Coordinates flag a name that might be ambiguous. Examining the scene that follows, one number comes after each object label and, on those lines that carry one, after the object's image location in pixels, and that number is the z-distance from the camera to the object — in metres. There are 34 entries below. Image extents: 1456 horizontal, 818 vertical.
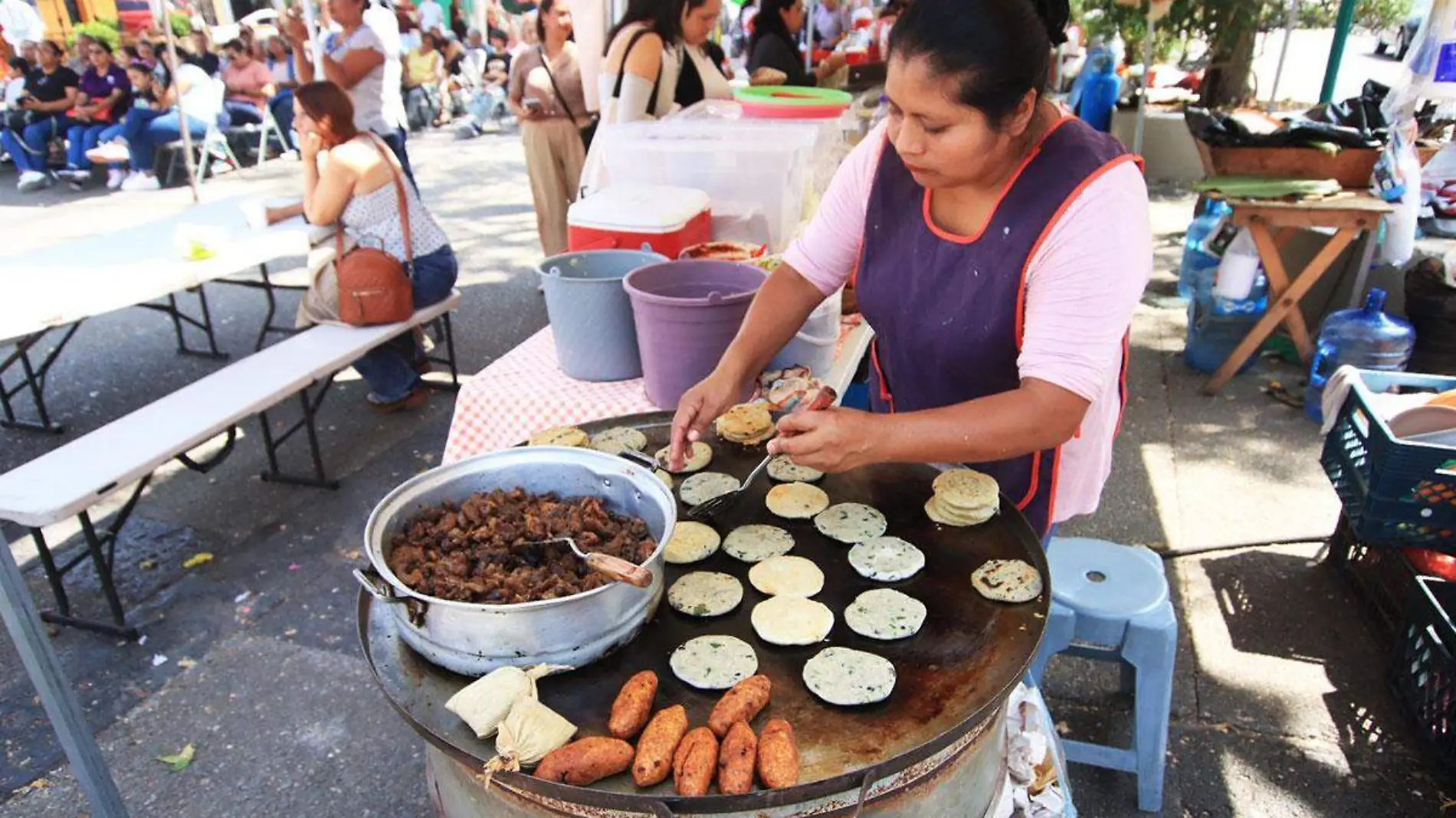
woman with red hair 4.55
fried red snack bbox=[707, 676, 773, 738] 1.25
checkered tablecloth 2.54
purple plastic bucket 2.22
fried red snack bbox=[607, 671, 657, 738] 1.24
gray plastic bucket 2.44
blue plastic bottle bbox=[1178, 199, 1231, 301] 6.08
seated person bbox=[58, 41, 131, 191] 10.55
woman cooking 1.55
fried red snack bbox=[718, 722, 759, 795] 1.14
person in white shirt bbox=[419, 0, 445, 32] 16.30
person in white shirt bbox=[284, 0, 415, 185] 6.34
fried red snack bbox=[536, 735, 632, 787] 1.17
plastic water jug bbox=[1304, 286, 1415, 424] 4.54
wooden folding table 4.63
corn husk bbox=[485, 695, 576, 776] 1.17
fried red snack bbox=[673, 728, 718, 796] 1.15
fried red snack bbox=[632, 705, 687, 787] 1.17
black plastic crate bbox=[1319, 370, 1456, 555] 2.83
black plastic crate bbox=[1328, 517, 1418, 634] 3.13
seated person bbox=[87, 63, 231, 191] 10.22
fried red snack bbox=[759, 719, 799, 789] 1.15
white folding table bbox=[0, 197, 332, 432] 3.94
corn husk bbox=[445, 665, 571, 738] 1.21
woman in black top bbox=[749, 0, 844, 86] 6.59
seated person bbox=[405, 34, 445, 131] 14.29
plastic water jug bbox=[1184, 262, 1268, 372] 5.35
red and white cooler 2.81
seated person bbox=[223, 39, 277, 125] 11.99
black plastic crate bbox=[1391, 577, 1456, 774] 2.59
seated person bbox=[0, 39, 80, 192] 10.62
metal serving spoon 1.29
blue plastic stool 2.43
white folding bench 3.08
